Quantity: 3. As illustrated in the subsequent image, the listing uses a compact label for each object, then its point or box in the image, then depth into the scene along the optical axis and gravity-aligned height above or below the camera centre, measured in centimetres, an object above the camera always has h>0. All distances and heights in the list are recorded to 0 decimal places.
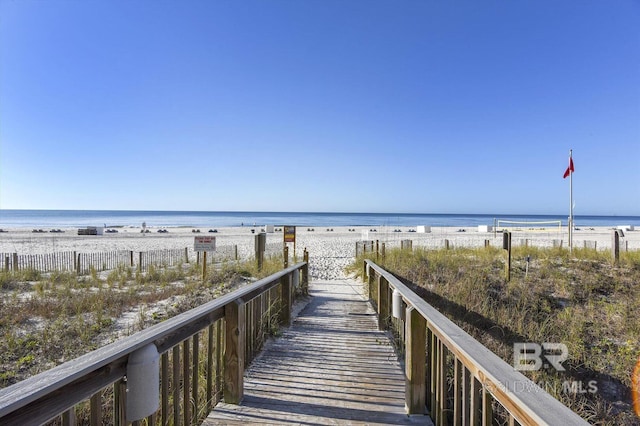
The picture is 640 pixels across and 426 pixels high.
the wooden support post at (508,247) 884 -95
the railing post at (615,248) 1014 -114
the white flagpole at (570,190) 1474 +120
